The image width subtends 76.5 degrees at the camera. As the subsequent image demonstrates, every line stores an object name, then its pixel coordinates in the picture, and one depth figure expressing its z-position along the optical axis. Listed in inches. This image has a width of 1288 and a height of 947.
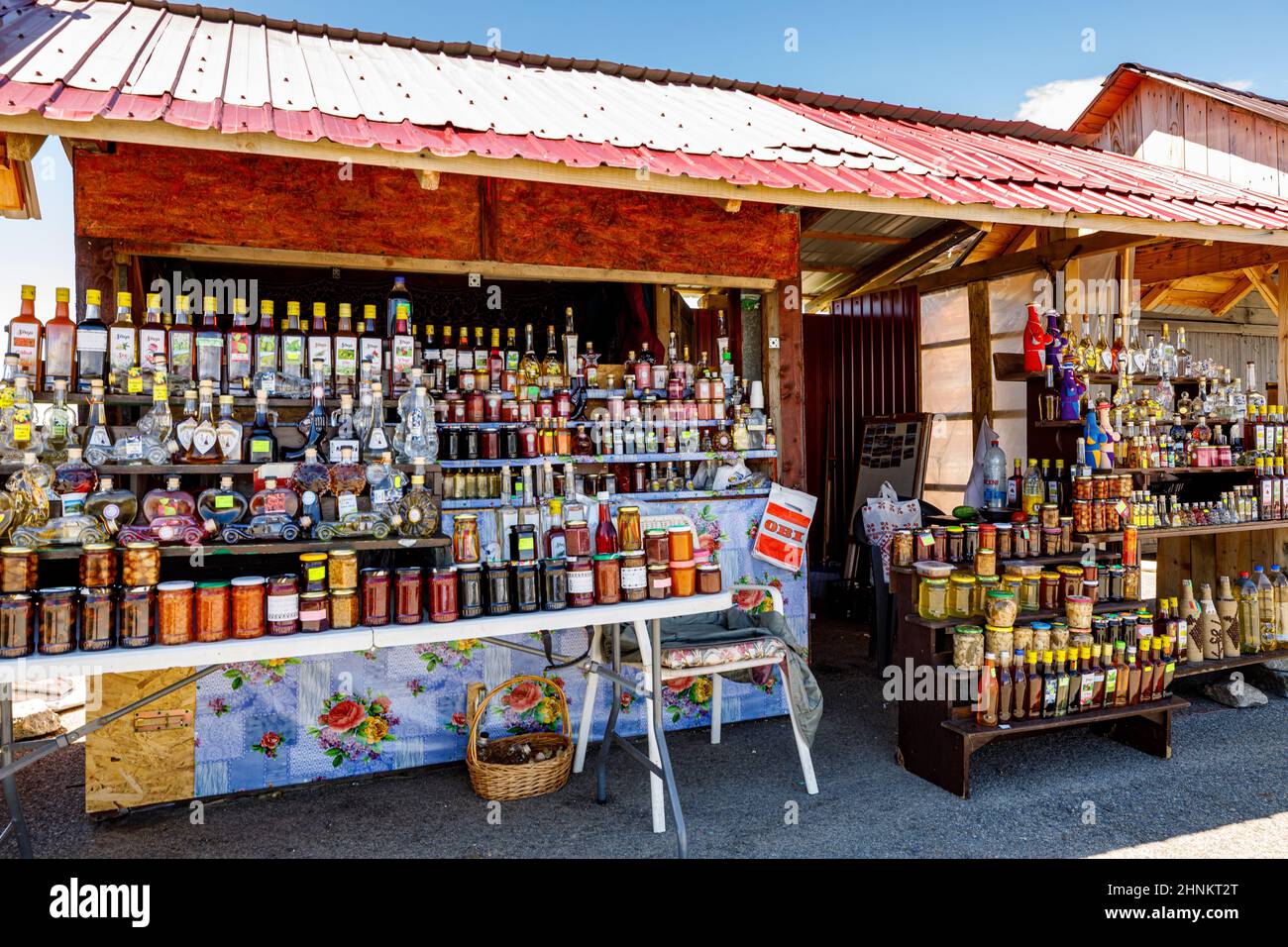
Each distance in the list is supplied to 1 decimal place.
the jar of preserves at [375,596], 96.2
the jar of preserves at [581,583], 103.7
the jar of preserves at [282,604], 92.0
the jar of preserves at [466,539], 103.3
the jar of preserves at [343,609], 94.9
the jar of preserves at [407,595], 96.8
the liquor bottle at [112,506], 100.1
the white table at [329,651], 84.4
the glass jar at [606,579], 105.7
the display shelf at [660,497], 154.0
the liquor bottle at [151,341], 124.7
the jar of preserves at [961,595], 131.6
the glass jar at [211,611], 89.8
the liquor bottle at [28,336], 114.3
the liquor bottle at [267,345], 134.5
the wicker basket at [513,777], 123.7
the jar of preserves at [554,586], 102.9
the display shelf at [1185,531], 151.2
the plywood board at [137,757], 121.0
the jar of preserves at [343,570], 94.7
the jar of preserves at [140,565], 89.1
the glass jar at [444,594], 97.7
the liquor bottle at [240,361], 132.3
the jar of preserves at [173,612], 88.1
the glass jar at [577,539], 105.7
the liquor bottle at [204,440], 112.2
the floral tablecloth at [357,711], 127.0
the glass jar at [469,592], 99.4
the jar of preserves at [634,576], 106.0
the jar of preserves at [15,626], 83.9
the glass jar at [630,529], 110.0
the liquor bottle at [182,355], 128.0
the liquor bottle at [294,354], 138.3
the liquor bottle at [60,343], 117.6
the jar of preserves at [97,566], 87.5
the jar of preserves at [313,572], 93.5
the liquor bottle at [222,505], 101.5
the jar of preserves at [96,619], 86.0
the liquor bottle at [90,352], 119.6
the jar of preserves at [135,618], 86.9
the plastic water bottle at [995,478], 168.7
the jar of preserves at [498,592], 100.9
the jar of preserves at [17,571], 86.9
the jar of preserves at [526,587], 102.0
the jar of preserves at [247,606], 91.4
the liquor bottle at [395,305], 146.9
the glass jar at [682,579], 109.0
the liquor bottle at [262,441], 115.5
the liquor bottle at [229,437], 114.2
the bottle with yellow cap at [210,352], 129.3
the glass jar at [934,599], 131.2
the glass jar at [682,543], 109.7
